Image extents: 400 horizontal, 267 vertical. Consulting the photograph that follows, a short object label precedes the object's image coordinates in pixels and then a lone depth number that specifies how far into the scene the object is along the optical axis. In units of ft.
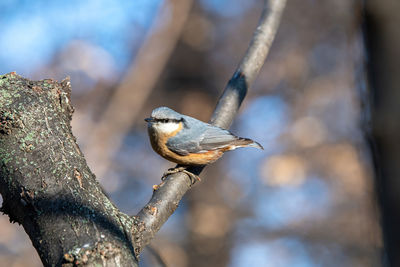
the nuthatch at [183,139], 22.36
